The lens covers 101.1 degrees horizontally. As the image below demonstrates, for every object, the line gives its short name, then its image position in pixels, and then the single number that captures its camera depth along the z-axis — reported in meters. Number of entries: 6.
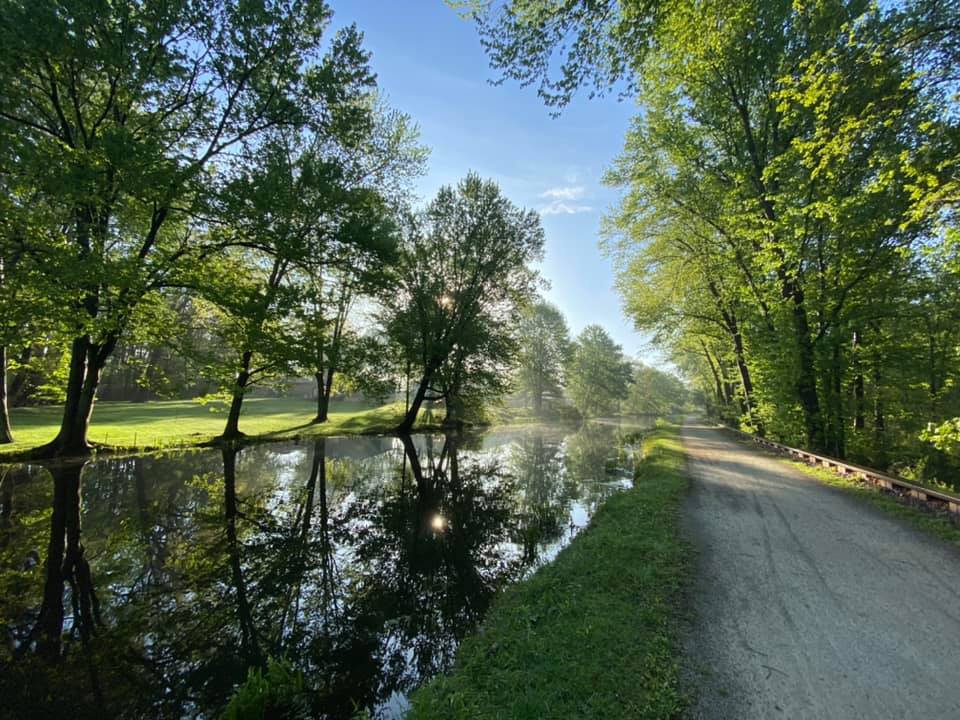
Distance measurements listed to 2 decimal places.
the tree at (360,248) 16.19
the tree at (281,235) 13.58
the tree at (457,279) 27.22
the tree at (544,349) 60.34
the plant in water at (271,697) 3.39
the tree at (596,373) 63.91
